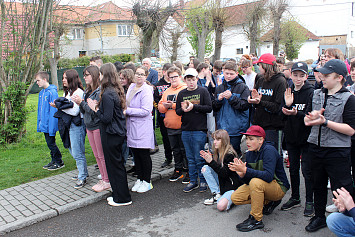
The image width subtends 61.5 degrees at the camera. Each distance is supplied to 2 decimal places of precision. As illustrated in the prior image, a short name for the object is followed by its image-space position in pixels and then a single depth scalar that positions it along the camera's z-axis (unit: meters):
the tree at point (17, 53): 8.22
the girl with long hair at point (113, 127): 4.51
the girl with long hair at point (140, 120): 5.07
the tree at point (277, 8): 23.95
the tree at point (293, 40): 35.64
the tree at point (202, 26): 21.60
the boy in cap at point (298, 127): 4.15
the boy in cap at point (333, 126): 3.29
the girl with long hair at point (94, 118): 4.86
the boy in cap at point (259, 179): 3.87
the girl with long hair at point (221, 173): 4.46
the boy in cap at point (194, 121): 5.12
